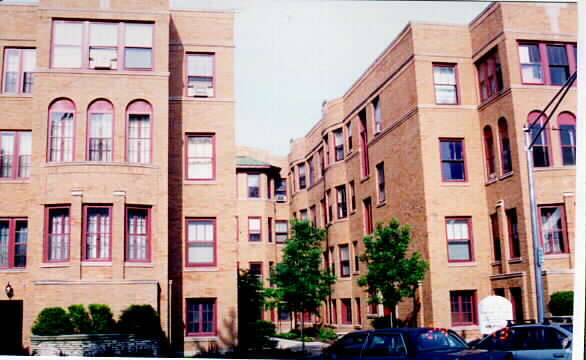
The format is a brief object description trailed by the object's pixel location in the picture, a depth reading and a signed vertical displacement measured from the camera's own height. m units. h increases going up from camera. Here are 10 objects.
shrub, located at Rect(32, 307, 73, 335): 17.45 -0.92
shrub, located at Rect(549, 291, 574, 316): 19.69 -0.82
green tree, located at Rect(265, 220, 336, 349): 24.70 +0.25
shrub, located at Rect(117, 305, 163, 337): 18.12 -0.97
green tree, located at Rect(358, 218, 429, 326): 22.06 +0.54
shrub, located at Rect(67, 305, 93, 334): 17.72 -0.87
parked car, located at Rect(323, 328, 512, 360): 11.35 -1.26
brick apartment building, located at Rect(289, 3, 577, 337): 21.66 +4.90
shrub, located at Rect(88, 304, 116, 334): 17.81 -0.85
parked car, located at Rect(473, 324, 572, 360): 13.30 -1.42
